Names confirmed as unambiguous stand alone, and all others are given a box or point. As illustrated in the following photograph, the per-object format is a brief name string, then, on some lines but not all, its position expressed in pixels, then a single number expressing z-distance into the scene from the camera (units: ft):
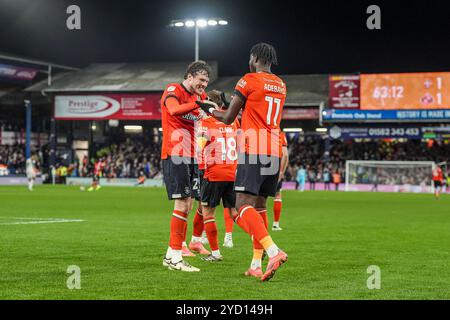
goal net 160.76
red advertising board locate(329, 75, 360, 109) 162.91
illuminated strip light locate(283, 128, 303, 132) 186.39
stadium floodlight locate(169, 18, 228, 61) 139.23
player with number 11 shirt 26.45
